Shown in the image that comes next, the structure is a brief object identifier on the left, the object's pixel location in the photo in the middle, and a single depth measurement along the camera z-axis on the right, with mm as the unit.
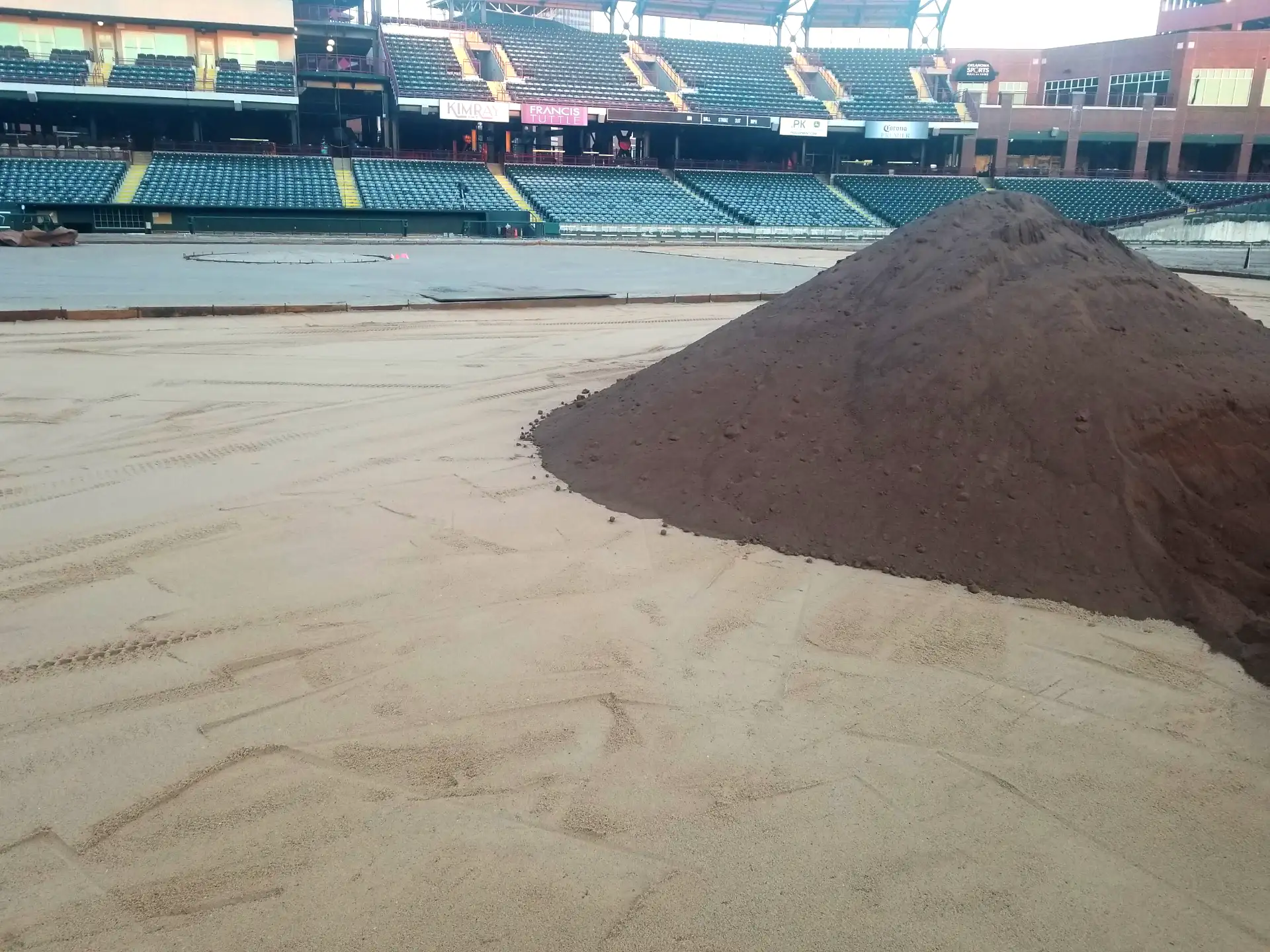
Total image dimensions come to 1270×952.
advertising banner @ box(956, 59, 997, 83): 52094
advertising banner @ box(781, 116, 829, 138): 48094
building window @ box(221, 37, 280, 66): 43750
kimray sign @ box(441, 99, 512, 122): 42969
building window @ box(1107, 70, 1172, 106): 54031
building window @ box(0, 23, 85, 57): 40625
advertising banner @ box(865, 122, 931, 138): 48656
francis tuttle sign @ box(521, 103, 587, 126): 44562
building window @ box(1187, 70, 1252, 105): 53000
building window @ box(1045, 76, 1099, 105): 58062
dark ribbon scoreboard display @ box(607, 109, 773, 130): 46344
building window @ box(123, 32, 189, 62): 42312
